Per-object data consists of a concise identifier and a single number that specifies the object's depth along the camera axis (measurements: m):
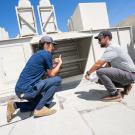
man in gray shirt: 2.14
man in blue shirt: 1.95
